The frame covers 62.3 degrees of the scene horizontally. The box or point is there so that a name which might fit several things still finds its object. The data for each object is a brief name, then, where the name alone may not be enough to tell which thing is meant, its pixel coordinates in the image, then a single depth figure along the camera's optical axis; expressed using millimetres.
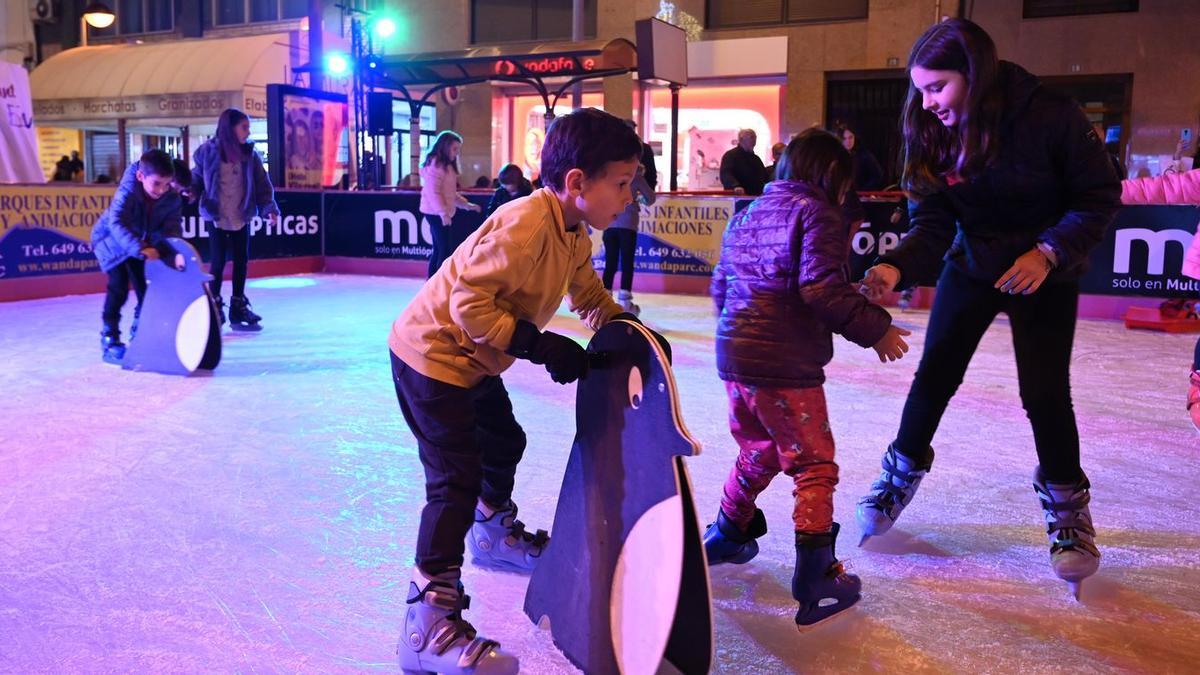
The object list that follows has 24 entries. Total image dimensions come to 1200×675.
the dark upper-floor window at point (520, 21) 16812
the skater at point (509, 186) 7887
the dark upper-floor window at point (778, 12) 14648
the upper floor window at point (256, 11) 18906
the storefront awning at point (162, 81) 16344
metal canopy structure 12070
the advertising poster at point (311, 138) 12133
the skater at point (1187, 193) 2697
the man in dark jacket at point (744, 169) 9281
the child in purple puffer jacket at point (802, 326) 2043
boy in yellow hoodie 1775
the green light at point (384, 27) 14969
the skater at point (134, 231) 4961
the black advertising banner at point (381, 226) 10164
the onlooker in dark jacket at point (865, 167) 8594
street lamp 15047
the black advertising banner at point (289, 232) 9672
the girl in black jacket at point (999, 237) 2186
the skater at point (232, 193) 6141
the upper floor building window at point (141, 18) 20297
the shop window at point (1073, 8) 13069
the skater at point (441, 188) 8094
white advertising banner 10000
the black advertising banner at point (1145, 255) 7285
